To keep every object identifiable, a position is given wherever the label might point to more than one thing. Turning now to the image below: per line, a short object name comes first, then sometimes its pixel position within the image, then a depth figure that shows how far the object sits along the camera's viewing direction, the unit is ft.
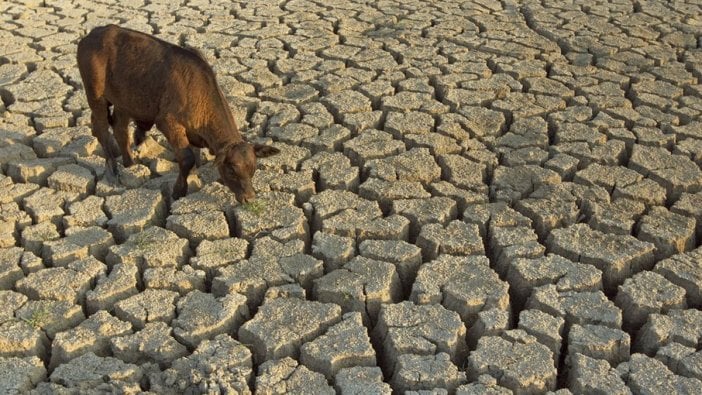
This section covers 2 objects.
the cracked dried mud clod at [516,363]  10.39
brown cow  14.17
